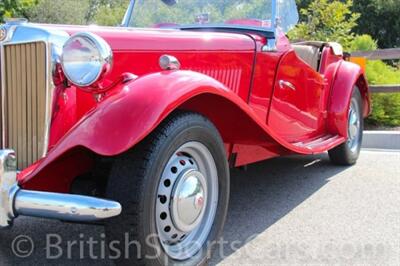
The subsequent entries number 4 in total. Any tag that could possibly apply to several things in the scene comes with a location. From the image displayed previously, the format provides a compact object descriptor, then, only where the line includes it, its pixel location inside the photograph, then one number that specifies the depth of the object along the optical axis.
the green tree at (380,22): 26.66
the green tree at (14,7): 17.30
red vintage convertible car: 2.28
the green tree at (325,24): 9.62
